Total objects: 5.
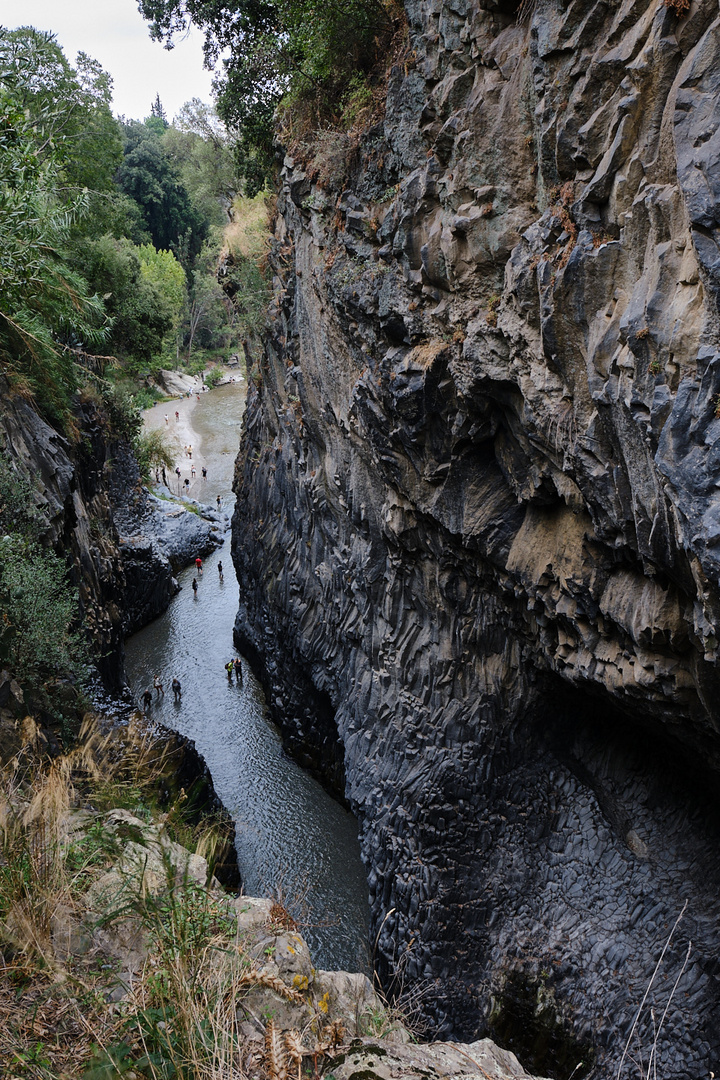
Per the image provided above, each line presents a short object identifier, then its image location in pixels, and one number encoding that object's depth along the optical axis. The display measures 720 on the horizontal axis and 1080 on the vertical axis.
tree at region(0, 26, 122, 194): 21.55
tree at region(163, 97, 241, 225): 33.78
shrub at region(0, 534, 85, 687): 12.66
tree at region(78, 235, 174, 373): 26.70
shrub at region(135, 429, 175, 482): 31.17
